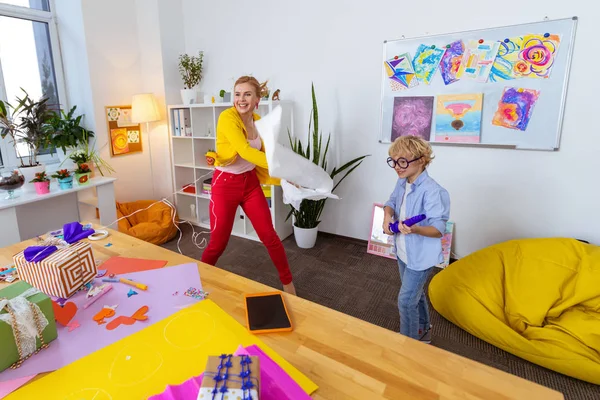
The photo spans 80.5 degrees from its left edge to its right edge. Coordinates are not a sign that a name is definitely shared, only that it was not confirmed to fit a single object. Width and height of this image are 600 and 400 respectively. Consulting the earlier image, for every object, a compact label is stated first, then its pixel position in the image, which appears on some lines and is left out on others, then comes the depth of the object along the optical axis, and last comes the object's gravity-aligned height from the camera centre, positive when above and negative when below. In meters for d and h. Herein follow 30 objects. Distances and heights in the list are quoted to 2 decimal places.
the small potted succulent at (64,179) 3.01 -0.49
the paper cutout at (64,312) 1.12 -0.60
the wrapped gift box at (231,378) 0.70 -0.52
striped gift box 1.20 -0.52
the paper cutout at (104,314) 1.13 -0.62
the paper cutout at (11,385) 0.86 -0.64
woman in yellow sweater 1.98 -0.38
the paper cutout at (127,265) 1.43 -0.59
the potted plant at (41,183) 2.85 -0.50
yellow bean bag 1.78 -1.03
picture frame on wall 3.75 -0.13
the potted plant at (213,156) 2.10 -0.22
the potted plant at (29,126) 2.94 -0.05
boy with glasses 1.59 -0.46
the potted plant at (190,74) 3.80 +0.49
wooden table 0.87 -0.64
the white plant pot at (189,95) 3.78 +0.25
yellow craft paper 0.86 -0.63
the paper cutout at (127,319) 1.10 -0.62
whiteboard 2.43 +0.21
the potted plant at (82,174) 3.17 -0.47
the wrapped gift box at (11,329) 0.92 -0.55
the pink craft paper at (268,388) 0.80 -0.61
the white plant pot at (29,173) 2.93 -0.43
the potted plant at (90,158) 3.30 -0.36
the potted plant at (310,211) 3.26 -0.84
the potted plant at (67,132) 3.29 -0.11
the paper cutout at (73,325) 1.09 -0.63
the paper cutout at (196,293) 1.24 -0.60
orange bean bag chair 3.41 -1.02
